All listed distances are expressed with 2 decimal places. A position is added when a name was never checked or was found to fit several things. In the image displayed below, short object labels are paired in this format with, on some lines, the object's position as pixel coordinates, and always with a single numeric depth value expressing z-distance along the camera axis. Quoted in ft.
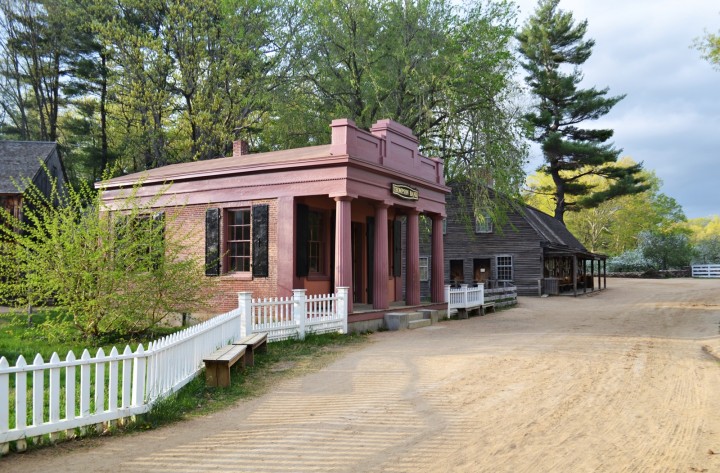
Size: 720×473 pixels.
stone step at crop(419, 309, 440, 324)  57.91
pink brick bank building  48.73
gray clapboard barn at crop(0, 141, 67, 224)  70.49
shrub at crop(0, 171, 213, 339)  33.58
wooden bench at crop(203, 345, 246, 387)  25.89
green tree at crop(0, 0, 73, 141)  110.01
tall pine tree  148.77
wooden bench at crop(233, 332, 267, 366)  31.42
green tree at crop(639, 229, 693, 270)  169.07
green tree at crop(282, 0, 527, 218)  78.74
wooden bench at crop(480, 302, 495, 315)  69.61
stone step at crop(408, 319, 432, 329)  53.98
